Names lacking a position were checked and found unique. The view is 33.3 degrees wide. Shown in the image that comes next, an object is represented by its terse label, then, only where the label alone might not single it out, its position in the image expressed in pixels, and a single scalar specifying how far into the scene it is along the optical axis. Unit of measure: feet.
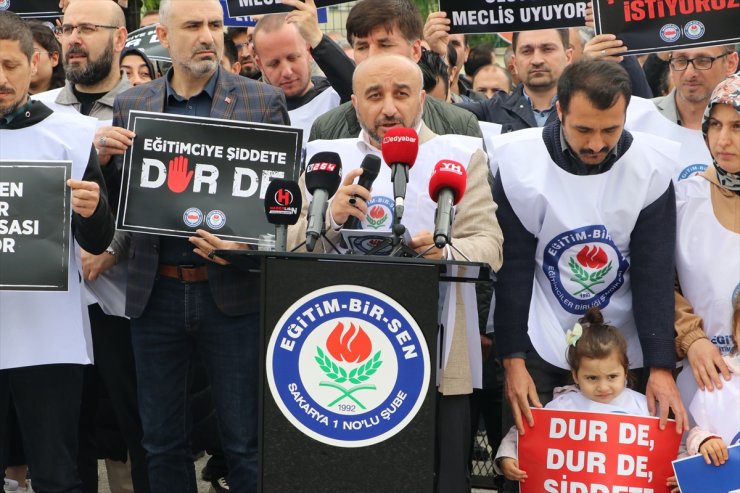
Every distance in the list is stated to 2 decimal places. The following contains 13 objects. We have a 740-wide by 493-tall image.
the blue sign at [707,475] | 15.79
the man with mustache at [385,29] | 20.97
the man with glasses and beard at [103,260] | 19.36
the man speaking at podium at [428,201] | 16.06
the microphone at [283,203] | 14.19
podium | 13.78
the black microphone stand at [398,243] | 14.01
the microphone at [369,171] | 14.66
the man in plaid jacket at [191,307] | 18.04
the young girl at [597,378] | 16.88
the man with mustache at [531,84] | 23.32
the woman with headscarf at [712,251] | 16.89
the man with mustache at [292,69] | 22.47
